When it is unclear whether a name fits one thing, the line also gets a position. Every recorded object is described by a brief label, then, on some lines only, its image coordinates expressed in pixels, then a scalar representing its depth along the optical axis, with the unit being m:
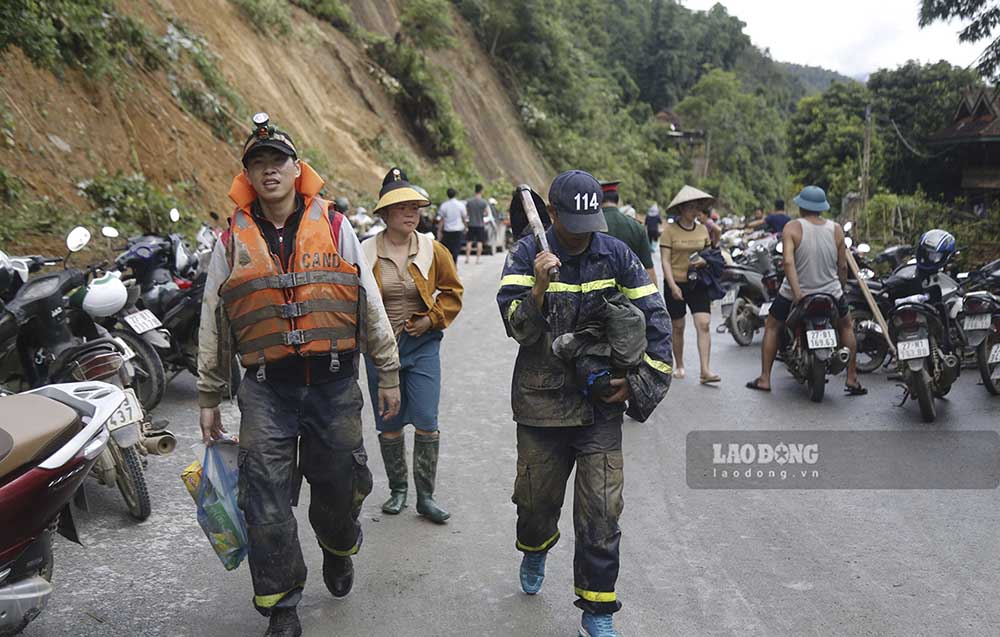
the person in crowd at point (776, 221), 15.75
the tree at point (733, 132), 79.50
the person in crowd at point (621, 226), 7.87
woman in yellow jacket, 5.27
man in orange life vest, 3.76
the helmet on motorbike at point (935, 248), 8.18
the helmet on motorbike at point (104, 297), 6.26
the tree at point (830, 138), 35.19
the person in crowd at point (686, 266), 8.91
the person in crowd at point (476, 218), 21.92
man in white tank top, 8.12
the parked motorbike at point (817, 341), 8.18
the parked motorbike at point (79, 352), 5.08
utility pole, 19.09
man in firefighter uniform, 3.82
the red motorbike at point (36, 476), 3.33
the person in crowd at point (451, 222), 18.39
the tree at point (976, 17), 14.29
